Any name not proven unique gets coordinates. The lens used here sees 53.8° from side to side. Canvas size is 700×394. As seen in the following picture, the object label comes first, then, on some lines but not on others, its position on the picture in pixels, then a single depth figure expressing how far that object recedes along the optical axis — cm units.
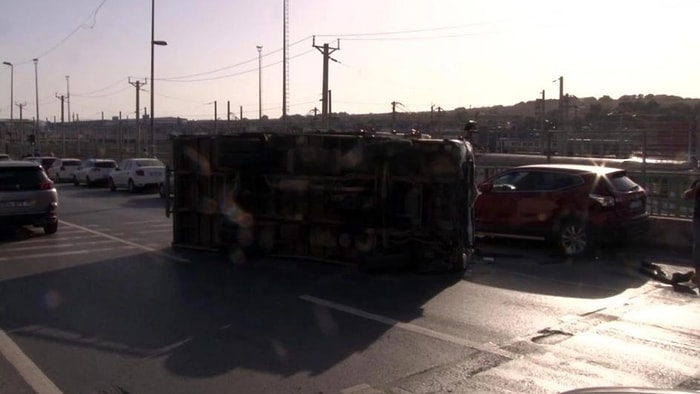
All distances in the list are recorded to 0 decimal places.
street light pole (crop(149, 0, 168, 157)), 3606
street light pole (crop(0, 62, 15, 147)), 9183
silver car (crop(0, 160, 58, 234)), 1480
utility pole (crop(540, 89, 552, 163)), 1903
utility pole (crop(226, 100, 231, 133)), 4504
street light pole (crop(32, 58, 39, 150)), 7001
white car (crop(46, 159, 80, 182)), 4025
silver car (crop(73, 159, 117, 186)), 3566
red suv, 1195
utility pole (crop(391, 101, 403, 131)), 2511
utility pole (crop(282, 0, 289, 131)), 4840
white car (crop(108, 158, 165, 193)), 3030
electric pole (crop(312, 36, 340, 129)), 3660
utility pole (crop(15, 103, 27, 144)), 8900
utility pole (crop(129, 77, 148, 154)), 4750
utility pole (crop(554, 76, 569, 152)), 3491
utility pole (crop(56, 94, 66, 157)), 6950
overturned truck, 1052
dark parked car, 4401
